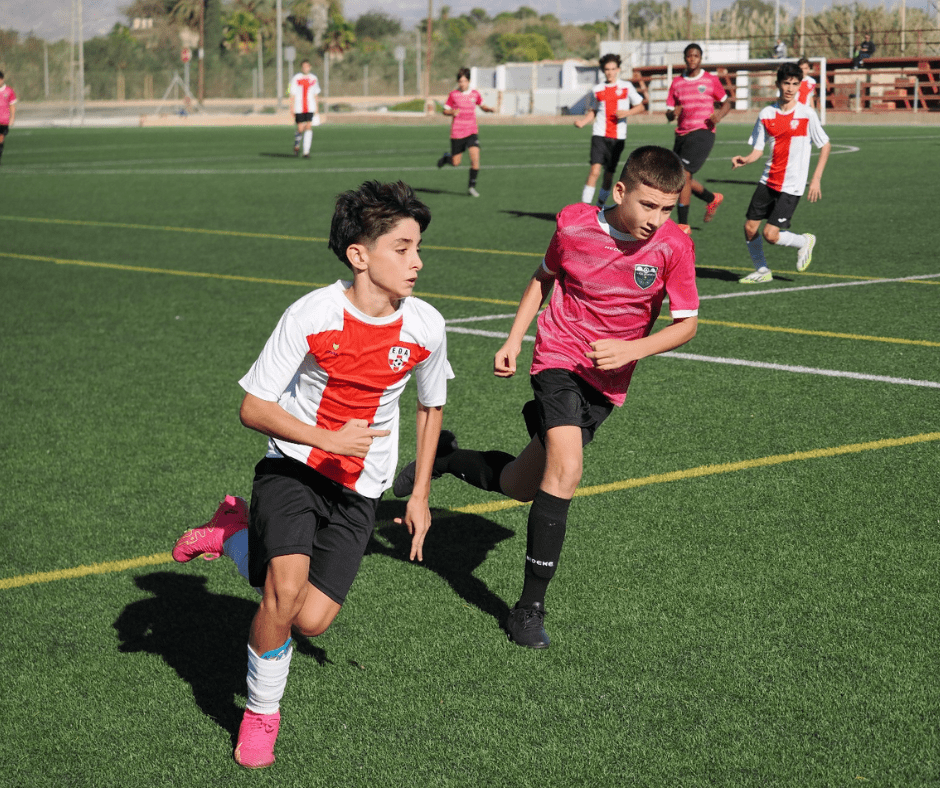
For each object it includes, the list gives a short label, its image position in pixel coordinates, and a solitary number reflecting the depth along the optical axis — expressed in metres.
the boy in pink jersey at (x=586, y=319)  4.30
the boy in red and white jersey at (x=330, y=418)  3.48
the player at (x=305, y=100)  28.67
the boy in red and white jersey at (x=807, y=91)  14.26
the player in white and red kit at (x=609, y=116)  17.38
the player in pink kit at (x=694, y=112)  15.88
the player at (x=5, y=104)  26.95
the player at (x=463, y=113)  21.20
